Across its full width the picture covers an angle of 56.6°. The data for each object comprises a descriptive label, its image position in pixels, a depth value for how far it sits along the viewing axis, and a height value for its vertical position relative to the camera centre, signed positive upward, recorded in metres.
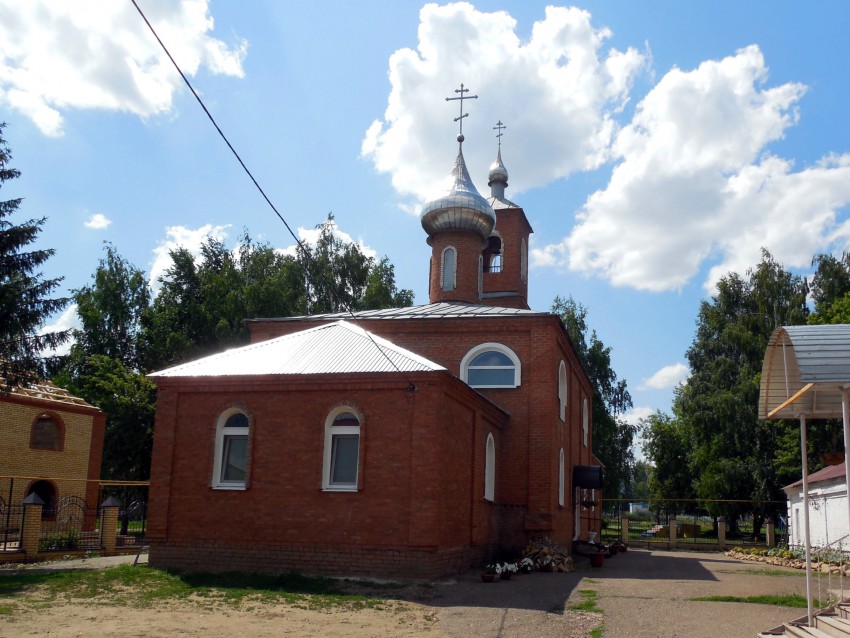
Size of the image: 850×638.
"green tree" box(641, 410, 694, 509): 39.84 +0.91
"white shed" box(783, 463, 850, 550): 21.38 -0.63
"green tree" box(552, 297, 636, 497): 38.41 +3.49
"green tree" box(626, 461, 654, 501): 42.66 +0.09
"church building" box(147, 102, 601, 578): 12.79 +0.00
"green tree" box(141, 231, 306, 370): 31.67 +6.26
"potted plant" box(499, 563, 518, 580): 14.10 -1.76
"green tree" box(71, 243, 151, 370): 36.97 +6.75
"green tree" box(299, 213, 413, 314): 35.59 +8.61
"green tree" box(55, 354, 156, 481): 30.30 +1.36
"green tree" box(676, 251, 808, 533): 32.28 +3.39
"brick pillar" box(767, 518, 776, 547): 27.99 -1.77
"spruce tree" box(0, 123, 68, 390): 16.19 +3.02
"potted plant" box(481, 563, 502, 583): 13.23 -1.73
